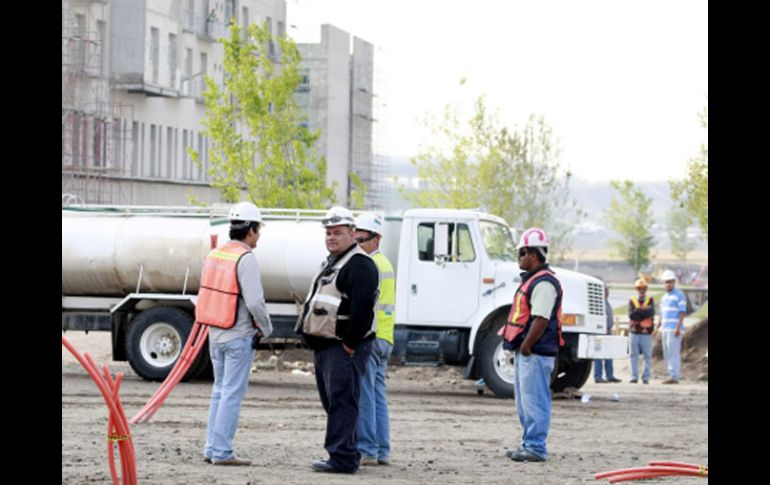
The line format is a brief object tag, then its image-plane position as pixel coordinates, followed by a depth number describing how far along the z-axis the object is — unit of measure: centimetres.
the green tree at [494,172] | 4881
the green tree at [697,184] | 4084
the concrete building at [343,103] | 7825
